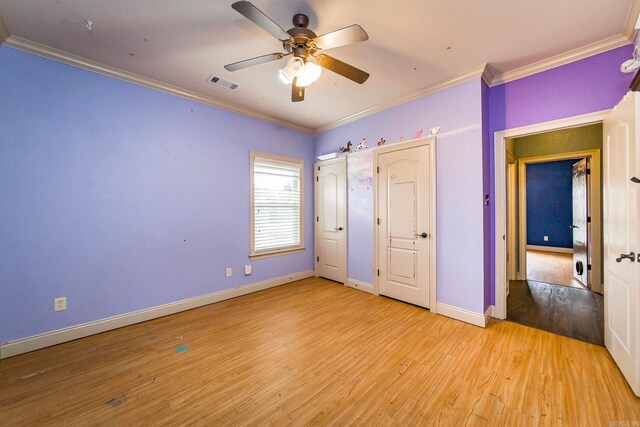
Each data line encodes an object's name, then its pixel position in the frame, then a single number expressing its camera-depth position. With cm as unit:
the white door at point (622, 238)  167
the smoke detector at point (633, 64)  187
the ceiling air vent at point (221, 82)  286
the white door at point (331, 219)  420
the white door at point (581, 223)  386
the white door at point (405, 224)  315
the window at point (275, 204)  392
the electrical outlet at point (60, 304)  237
